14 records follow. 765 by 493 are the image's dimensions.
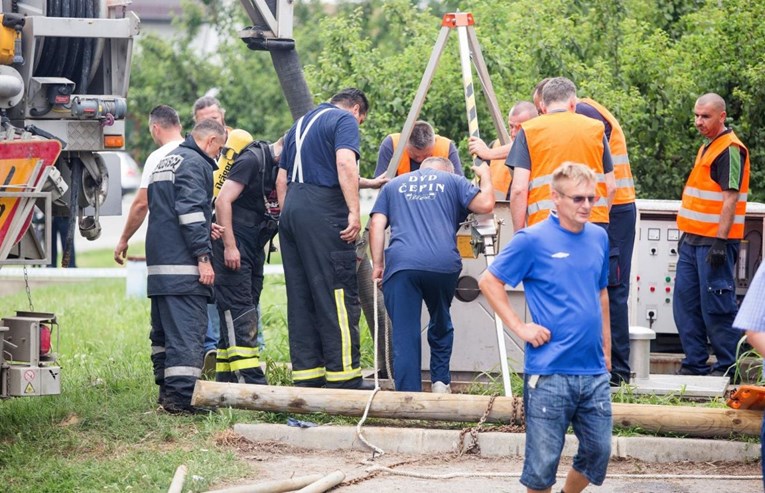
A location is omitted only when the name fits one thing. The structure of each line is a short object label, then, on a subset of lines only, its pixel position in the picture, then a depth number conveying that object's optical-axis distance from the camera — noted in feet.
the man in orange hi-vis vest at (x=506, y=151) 55.16
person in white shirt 57.88
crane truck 45.34
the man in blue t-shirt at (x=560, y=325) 36.76
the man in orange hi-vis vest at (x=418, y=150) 59.21
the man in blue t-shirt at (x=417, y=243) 51.57
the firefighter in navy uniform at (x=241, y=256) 56.08
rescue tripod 53.16
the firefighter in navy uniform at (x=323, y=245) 53.11
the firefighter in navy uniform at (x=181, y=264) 53.11
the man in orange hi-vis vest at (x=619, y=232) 54.60
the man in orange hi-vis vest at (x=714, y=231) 58.65
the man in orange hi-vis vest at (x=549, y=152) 50.47
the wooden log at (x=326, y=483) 41.58
